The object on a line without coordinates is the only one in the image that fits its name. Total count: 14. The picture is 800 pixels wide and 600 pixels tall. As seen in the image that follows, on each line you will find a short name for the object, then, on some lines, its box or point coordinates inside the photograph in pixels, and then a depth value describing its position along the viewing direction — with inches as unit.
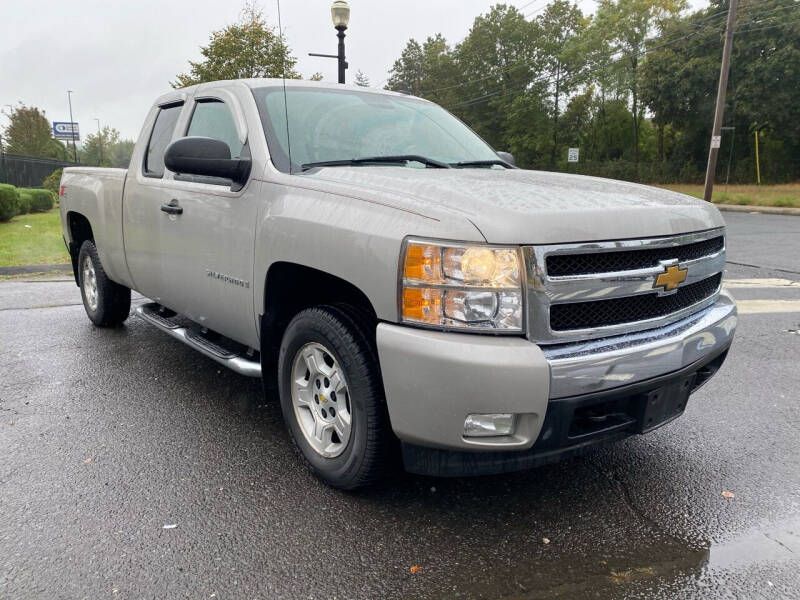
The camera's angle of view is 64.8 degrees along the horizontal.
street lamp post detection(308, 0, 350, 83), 454.9
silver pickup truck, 88.0
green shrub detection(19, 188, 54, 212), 807.7
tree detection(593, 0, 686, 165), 1737.2
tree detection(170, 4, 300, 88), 675.4
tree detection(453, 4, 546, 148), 2080.5
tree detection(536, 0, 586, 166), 1884.7
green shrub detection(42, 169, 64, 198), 1083.2
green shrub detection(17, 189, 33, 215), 746.2
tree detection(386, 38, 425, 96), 2807.6
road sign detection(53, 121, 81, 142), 3545.8
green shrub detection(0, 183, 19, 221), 638.5
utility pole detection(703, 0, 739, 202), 759.7
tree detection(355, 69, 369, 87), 3329.5
